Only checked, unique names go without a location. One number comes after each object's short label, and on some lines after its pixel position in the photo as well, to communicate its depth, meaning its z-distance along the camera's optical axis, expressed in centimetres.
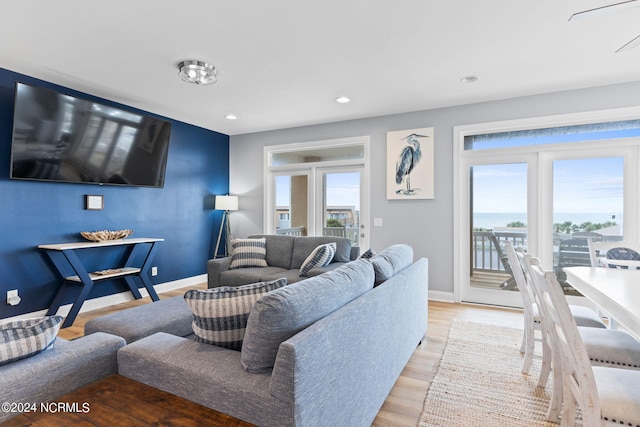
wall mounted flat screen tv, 317
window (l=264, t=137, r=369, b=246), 497
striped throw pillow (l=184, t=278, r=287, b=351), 141
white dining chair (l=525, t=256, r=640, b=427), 123
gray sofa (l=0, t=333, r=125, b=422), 109
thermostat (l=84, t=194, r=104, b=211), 395
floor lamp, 559
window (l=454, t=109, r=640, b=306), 358
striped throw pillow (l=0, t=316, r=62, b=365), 118
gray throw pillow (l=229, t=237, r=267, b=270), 422
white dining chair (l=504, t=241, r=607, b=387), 218
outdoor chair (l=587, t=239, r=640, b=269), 266
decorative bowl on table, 380
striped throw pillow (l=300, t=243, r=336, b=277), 377
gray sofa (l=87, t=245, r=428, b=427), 114
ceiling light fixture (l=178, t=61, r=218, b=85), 305
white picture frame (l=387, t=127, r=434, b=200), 440
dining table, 140
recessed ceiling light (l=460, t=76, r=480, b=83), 337
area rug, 191
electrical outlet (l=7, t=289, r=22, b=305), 331
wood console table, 343
